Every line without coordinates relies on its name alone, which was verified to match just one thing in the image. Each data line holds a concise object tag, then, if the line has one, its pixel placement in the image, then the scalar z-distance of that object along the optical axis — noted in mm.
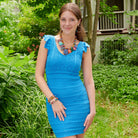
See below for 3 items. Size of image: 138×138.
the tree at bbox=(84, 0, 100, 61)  9911
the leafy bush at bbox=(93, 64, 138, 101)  6422
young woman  2090
